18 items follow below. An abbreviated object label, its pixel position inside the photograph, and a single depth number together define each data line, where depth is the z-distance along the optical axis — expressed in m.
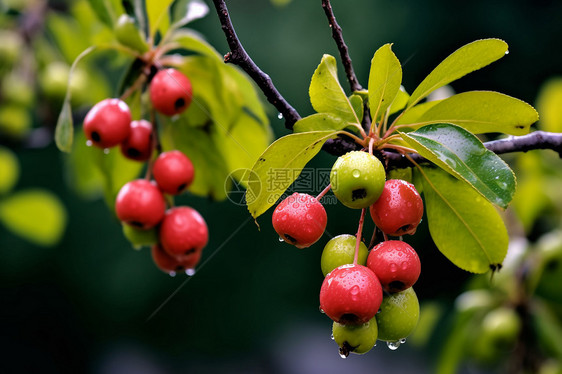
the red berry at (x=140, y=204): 0.59
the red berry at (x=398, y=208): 0.53
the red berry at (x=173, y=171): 0.59
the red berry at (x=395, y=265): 0.53
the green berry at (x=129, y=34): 0.60
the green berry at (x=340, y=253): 0.54
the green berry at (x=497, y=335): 0.79
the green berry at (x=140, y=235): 0.60
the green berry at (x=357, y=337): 0.53
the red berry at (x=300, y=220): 0.53
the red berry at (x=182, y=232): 0.59
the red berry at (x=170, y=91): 0.60
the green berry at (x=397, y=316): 0.53
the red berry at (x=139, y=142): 0.60
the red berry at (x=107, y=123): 0.59
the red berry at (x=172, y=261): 0.60
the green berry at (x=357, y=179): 0.53
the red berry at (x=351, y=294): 0.52
